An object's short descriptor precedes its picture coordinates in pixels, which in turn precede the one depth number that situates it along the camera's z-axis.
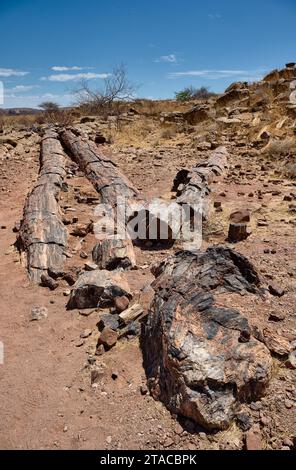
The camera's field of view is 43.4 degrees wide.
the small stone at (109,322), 3.24
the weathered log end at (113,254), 4.27
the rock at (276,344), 2.69
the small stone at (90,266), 4.22
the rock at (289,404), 2.33
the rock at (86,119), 14.76
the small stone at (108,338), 3.05
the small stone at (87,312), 3.54
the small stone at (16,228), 5.71
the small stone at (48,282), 4.05
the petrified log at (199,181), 5.76
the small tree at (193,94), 24.66
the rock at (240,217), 5.31
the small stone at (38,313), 3.58
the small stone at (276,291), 3.42
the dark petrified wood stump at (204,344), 2.25
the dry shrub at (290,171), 7.26
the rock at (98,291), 3.58
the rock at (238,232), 4.86
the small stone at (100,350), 3.02
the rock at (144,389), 2.59
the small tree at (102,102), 16.89
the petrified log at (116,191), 4.90
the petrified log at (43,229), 4.45
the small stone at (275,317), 3.06
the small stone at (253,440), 2.08
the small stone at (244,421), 2.21
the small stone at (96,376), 2.76
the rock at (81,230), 5.27
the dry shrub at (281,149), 8.50
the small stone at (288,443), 2.12
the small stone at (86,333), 3.25
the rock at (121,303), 3.43
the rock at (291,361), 2.60
